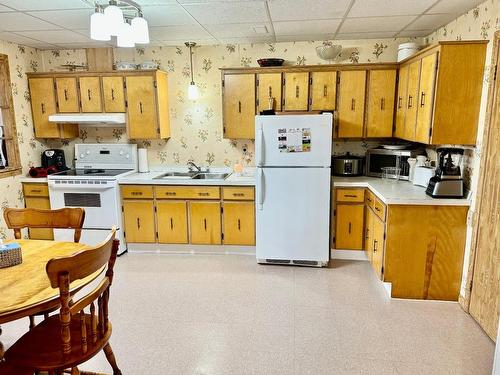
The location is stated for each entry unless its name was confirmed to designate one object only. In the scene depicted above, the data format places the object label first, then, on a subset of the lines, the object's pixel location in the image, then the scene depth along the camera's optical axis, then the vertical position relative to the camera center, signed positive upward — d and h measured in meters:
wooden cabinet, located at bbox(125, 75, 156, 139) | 4.10 +0.24
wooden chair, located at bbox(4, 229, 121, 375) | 1.52 -0.99
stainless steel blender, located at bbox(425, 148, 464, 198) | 2.87 -0.42
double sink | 4.29 -0.56
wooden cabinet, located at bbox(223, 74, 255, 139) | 3.99 +0.25
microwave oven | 3.72 -0.34
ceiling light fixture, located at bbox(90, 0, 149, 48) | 2.10 +0.62
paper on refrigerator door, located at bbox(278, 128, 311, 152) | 3.45 -0.10
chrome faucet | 4.48 -0.47
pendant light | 4.10 +0.44
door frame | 2.50 -0.29
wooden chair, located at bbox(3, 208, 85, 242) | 2.36 -0.59
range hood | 4.09 +0.13
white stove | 3.95 -0.78
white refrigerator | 3.45 -0.59
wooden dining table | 1.49 -0.72
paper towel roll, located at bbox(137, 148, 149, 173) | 4.53 -0.38
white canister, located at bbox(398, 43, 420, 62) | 3.67 +0.81
